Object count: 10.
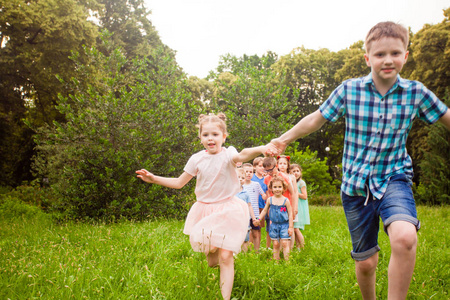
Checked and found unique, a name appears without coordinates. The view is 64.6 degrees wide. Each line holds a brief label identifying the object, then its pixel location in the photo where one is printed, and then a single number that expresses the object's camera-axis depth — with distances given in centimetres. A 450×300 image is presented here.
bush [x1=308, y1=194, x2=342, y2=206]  2284
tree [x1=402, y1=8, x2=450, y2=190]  1998
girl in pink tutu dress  355
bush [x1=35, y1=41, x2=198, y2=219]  891
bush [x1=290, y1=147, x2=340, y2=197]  2308
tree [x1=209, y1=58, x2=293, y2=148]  1232
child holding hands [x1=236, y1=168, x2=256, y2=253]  619
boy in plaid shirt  276
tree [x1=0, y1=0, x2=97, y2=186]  1437
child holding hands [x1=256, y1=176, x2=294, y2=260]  558
